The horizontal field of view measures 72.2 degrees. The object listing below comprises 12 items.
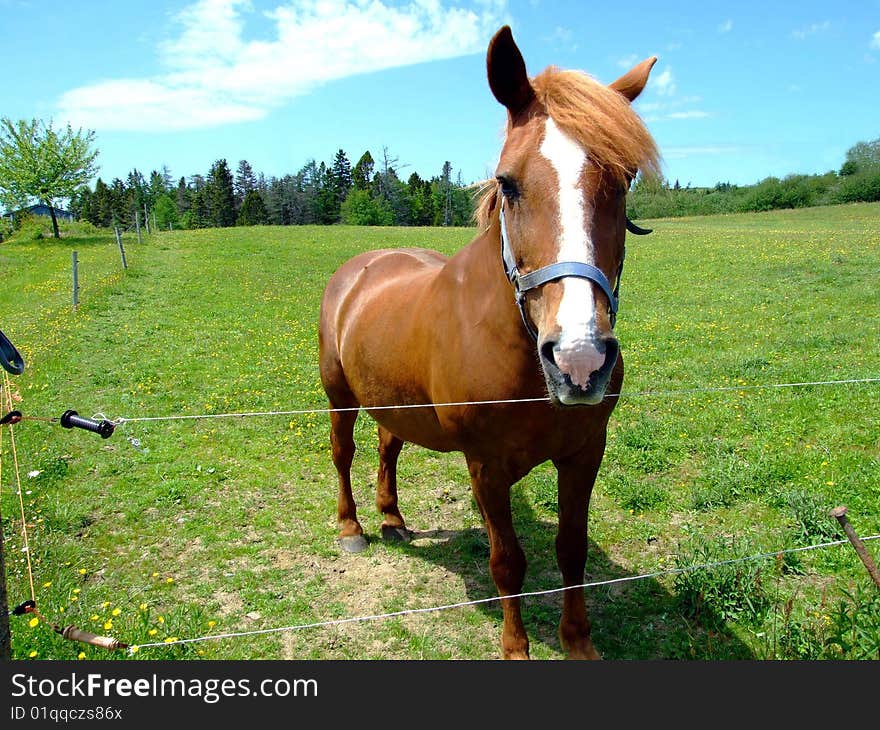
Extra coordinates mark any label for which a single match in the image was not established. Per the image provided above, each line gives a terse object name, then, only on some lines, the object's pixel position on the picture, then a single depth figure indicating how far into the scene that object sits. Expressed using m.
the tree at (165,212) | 87.62
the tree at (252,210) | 77.06
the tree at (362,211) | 73.88
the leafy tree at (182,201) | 95.88
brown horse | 2.17
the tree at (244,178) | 102.62
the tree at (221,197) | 77.19
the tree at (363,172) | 82.50
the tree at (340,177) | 83.19
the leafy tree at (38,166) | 38.97
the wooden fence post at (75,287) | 15.15
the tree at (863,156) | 67.31
